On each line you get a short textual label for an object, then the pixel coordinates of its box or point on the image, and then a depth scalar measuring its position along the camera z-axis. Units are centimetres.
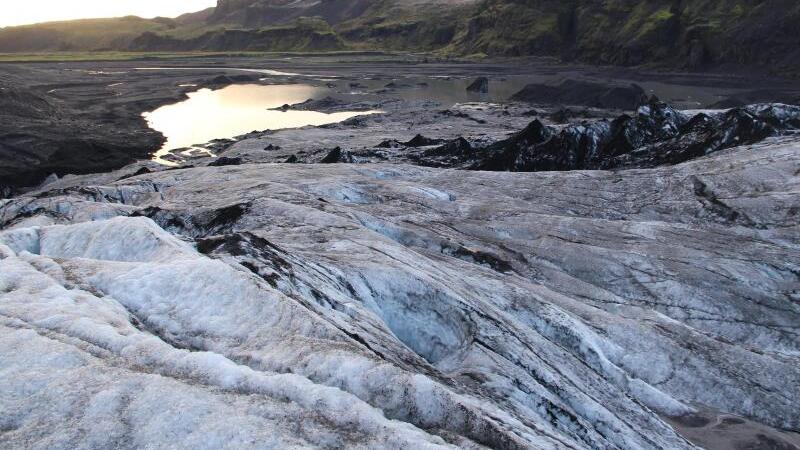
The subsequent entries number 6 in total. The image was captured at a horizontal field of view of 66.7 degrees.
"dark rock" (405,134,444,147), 5134
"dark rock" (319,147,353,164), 4262
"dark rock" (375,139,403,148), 5066
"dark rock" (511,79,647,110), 8781
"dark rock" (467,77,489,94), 11219
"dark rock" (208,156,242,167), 4597
